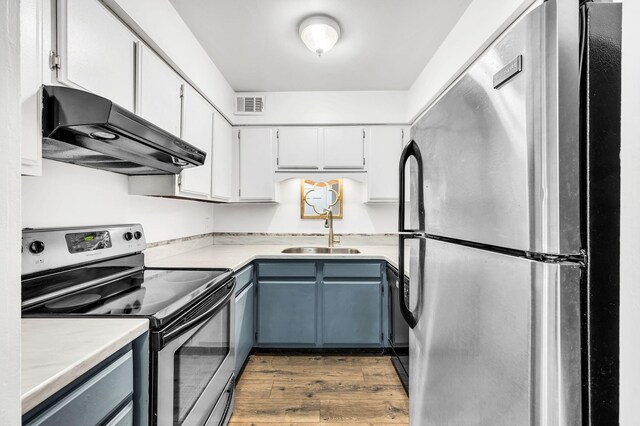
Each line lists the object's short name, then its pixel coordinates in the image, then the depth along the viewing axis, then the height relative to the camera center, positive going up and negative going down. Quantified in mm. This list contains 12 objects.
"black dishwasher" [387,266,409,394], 2129 -867
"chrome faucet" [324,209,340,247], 3137 -117
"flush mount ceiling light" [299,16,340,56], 1920 +1114
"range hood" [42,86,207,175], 998 +282
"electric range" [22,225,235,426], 1048 -328
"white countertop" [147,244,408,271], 2098 -325
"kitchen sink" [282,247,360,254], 3116 -363
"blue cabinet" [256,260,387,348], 2609 -764
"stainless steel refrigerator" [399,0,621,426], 560 -11
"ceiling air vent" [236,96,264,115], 3037 +1025
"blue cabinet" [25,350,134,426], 677 -440
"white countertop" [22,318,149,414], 634 -327
